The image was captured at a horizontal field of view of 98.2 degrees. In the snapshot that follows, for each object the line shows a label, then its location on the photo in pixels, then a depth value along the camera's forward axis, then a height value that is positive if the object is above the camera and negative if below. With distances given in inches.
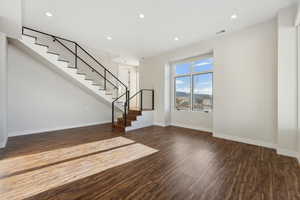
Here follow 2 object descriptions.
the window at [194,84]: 199.6 +25.6
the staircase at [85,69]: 162.3 +49.6
